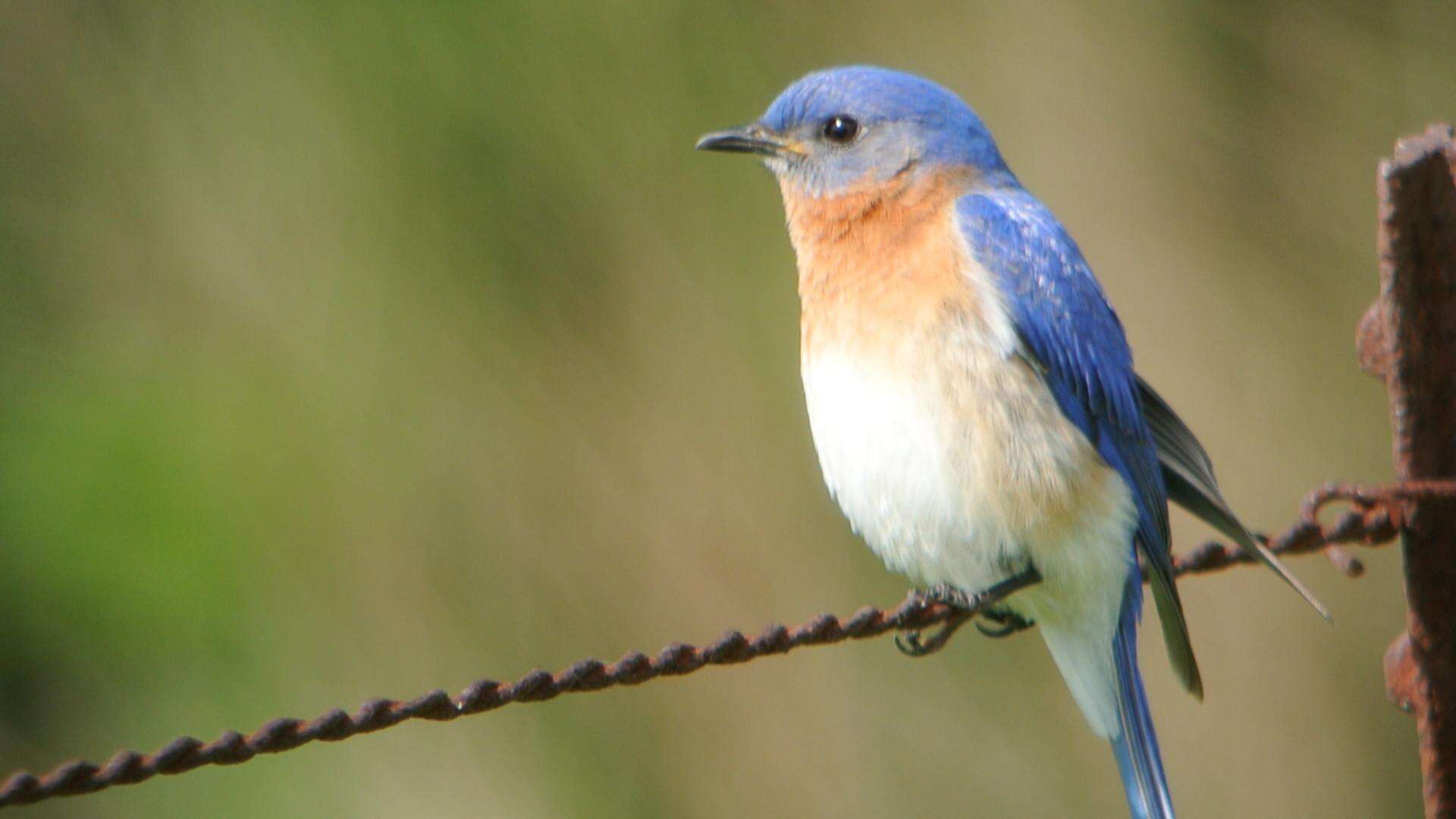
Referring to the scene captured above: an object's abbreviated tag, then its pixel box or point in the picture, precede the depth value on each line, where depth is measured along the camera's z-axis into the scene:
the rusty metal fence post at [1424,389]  5.12
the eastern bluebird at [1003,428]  6.28
